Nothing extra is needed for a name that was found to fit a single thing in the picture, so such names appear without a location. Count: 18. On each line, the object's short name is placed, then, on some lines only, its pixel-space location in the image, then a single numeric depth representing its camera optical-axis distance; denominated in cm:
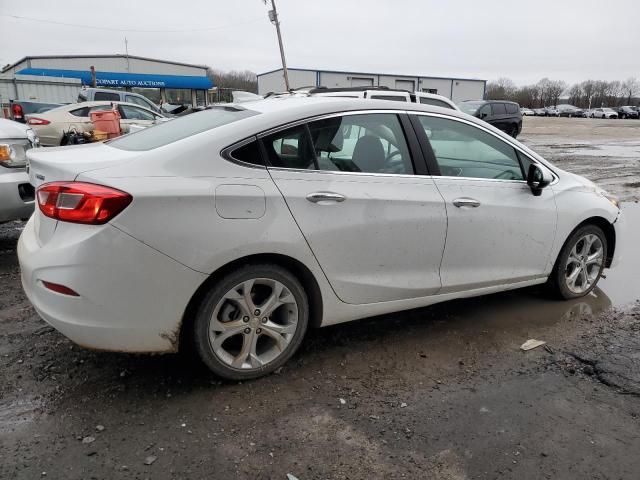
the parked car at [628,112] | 6209
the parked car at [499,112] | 1923
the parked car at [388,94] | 870
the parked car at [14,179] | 445
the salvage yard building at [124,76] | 2452
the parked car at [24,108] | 1603
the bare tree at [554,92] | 9883
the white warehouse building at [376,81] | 4194
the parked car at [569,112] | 6925
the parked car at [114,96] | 1763
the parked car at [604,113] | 6406
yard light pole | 2564
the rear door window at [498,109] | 1969
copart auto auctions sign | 4218
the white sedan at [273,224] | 249
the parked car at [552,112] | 7119
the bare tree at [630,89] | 10172
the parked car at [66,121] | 1282
